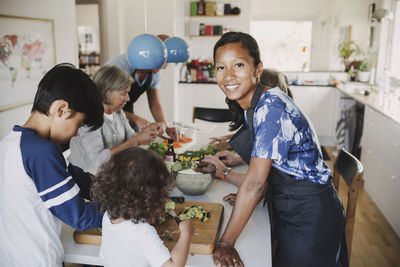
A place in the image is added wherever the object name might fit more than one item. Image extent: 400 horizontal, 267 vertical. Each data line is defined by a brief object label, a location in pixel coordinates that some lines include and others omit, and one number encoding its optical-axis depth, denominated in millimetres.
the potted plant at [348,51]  5391
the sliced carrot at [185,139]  2569
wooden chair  1547
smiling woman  1204
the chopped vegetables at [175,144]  2444
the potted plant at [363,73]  5218
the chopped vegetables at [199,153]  2071
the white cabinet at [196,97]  5641
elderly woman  1990
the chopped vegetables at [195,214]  1312
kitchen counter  3158
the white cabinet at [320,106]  5363
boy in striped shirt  1029
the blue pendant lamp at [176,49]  2494
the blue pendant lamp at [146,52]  1999
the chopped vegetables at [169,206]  1348
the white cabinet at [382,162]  2879
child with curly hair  1001
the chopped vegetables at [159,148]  2111
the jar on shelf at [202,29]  5738
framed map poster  2752
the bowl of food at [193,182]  1537
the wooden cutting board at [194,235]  1156
